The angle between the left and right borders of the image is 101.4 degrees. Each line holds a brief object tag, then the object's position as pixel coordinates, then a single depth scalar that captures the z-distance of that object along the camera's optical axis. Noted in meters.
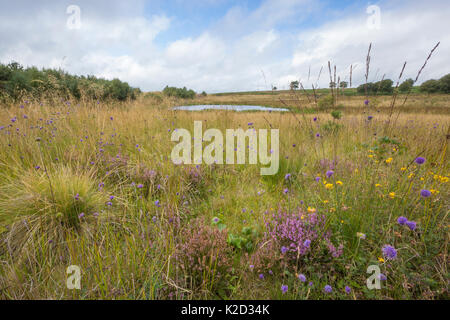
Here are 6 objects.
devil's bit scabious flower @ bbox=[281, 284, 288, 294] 1.06
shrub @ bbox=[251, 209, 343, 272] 1.36
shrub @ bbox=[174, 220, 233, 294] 1.27
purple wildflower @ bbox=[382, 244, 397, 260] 1.08
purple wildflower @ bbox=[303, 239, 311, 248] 1.27
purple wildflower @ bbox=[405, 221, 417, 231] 1.11
